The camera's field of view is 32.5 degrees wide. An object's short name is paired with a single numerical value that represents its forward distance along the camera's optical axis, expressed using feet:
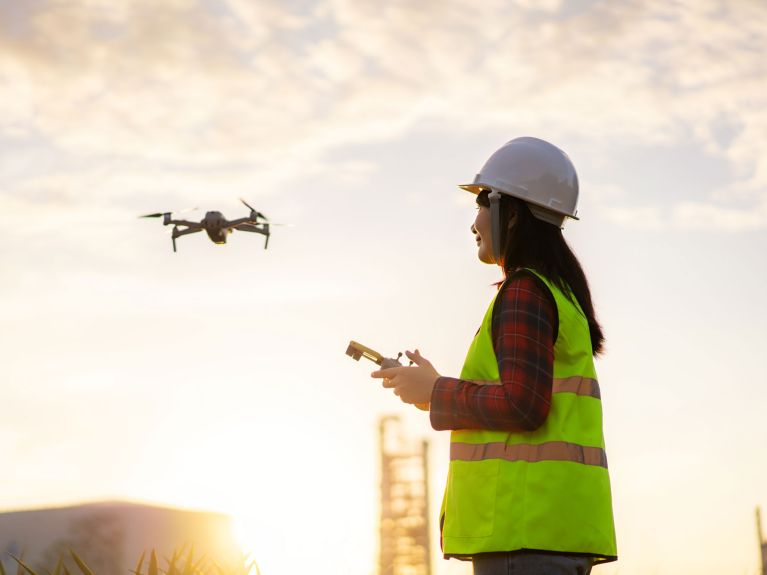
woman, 13.42
